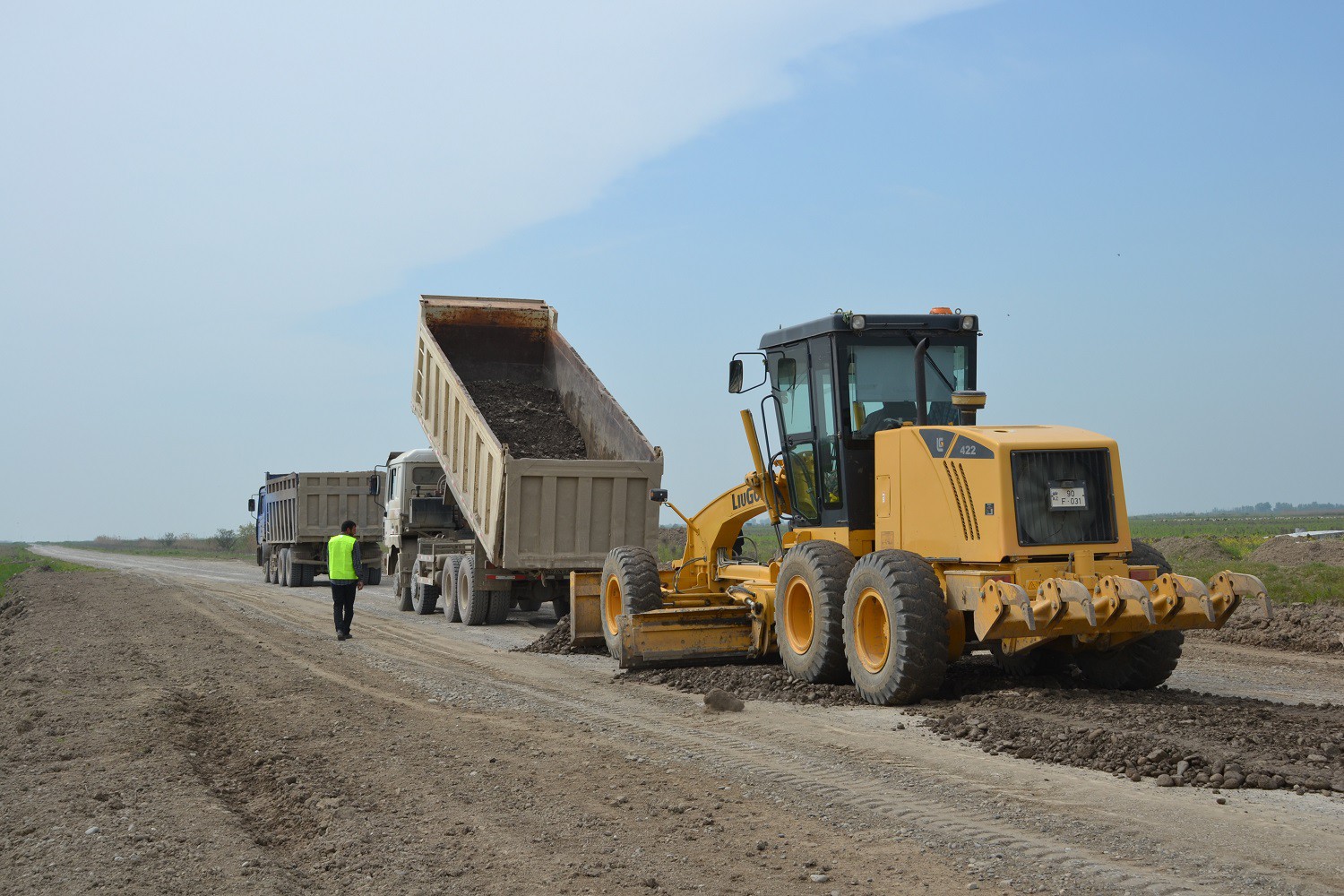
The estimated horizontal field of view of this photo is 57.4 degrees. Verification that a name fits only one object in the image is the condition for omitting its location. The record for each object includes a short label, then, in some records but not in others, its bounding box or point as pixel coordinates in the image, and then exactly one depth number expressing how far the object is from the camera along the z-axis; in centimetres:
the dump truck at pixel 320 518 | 2702
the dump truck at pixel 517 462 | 1514
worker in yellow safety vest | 1441
